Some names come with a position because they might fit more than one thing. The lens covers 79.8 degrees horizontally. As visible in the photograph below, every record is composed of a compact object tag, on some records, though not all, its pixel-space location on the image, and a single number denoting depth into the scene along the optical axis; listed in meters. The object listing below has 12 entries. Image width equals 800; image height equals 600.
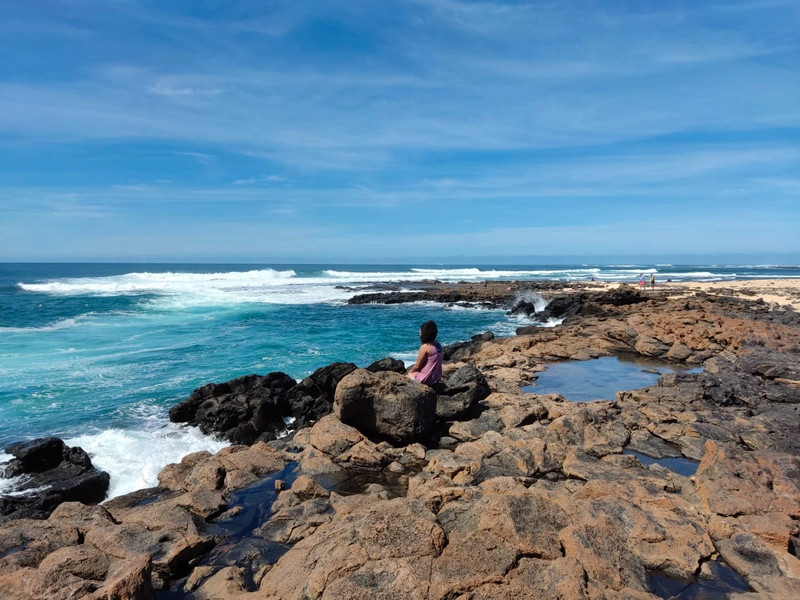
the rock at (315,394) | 10.96
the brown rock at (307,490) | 5.98
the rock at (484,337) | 17.61
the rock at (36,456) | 8.02
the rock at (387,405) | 7.35
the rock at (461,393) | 8.33
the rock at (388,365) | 12.02
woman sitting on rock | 8.09
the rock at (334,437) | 7.19
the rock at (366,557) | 3.50
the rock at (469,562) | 3.45
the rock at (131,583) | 3.39
